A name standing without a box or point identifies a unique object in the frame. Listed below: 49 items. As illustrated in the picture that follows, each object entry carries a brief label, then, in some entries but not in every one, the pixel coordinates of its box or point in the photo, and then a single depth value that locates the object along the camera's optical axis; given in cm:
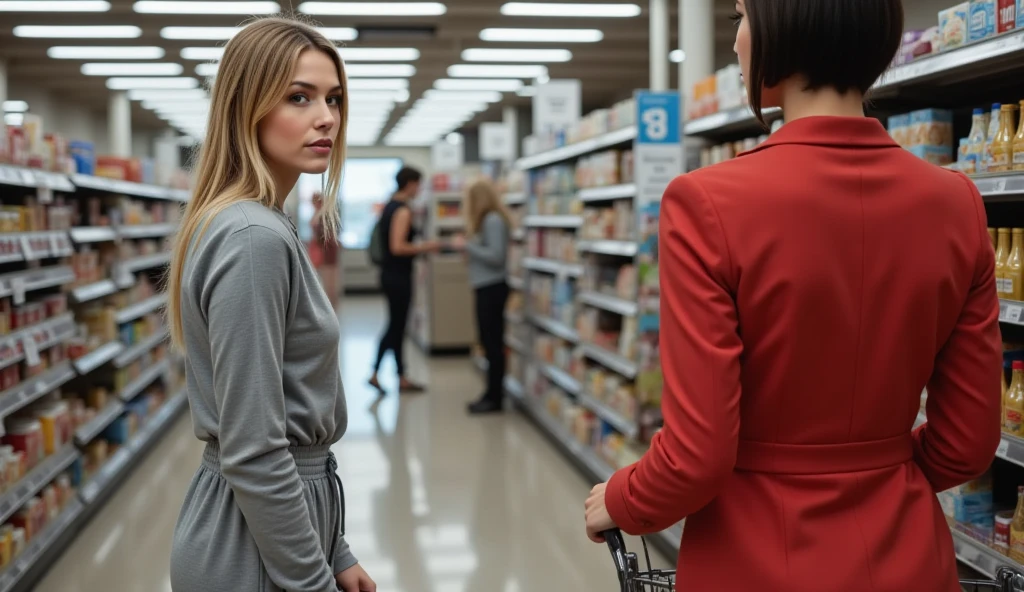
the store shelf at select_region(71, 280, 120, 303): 509
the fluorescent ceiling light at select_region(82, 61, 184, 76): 1215
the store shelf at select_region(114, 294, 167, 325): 619
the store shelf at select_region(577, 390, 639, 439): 491
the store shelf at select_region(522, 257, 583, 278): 628
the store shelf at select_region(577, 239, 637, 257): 489
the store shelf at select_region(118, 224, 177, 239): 642
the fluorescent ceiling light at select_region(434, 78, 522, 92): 1366
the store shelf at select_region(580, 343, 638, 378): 496
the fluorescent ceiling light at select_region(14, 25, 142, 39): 981
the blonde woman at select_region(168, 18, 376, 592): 134
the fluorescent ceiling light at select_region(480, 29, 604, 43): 1023
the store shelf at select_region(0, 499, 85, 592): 359
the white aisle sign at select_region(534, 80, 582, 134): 734
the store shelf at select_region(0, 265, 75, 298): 378
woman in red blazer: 117
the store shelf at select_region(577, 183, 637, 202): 494
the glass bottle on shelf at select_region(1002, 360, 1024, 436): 243
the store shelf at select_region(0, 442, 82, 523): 360
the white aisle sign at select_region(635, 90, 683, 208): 463
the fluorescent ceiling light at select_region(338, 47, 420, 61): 1113
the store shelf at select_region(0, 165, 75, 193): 378
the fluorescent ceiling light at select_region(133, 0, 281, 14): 868
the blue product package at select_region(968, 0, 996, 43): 236
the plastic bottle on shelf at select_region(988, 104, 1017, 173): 241
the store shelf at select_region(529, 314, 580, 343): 633
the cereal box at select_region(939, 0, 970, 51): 244
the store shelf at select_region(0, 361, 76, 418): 370
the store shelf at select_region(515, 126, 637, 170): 509
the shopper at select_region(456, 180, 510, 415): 739
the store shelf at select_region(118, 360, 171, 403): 604
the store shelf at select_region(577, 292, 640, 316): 493
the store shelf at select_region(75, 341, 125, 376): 488
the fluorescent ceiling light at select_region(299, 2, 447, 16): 881
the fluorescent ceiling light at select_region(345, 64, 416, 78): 1223
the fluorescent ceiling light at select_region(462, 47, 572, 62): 1137
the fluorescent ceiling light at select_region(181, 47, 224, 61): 1083
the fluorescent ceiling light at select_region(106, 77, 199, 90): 1331
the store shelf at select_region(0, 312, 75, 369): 369
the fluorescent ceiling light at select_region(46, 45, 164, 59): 1105
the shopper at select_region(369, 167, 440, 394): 813
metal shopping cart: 139
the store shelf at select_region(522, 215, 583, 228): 634
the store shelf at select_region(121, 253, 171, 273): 647
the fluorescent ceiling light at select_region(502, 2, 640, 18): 902
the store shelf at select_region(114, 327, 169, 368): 594
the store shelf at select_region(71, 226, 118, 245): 501
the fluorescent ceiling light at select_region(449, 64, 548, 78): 1245
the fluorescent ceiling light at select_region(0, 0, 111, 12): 863
